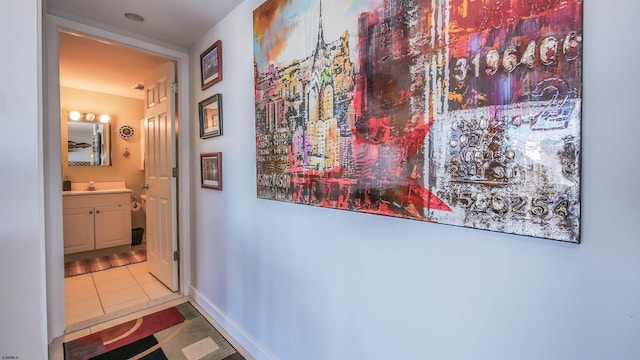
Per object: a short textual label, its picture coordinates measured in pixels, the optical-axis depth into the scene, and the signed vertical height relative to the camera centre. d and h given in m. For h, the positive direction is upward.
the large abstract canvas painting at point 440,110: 0.68 +0.20
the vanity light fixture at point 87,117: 3.94 +0.81
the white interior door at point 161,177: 2.60 -0.04
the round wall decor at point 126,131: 4.33 +0.64
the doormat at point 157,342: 1.80 -1.16
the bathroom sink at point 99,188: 3.62 -0.22
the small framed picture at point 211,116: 2.05 +0.44
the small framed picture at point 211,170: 2.07 +0.02
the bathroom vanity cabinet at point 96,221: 3.47 -0.63
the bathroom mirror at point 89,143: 3.96 +0.43
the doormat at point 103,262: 3.24 -1.12
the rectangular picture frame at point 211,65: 2.05 +0.83
